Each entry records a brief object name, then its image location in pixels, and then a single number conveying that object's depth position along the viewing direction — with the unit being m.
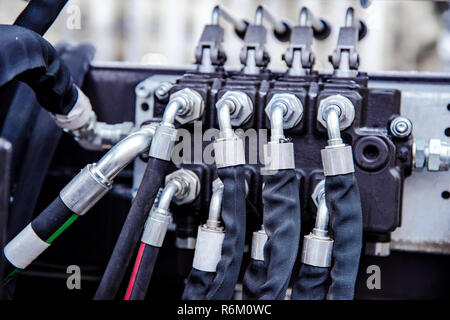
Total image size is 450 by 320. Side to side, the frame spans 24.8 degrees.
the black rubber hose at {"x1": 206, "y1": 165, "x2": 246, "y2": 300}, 0.78
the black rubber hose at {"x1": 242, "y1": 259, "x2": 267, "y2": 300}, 0.79
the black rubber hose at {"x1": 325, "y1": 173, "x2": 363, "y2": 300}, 0.77
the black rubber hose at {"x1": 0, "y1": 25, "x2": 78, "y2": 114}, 0.73
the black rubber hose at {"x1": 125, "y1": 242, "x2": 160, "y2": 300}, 0.79
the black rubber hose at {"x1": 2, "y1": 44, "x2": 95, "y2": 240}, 0.91
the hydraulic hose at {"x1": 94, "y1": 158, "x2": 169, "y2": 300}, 0.79
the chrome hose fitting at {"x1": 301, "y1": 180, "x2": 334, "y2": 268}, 0.78
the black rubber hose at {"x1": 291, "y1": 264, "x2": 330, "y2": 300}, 0.78
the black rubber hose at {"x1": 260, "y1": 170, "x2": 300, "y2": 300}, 0.77
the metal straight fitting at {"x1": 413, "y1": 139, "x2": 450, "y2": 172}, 0.84
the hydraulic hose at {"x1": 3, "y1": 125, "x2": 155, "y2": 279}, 0.79
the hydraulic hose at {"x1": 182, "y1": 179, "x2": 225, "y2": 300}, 0.79
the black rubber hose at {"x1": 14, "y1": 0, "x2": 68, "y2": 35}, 0.83
